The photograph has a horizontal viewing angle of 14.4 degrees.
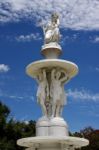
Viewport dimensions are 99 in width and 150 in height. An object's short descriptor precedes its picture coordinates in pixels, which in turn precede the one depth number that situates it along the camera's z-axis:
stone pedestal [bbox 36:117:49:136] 13.44
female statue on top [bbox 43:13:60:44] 14.65
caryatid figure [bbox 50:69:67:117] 13.92
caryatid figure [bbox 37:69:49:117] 13.98
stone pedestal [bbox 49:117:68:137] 13.34
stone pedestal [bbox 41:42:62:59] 14.37
